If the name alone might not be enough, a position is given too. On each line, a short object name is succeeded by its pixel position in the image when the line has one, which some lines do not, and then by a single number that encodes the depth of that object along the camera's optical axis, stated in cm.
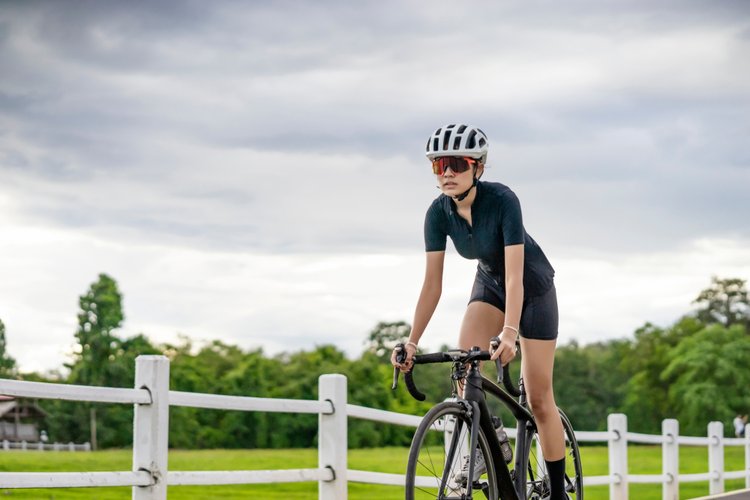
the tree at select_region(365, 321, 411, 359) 10544
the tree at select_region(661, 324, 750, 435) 9175
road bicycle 550
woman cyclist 603
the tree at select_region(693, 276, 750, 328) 10569
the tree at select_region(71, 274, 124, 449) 10238
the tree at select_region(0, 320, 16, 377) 8669
